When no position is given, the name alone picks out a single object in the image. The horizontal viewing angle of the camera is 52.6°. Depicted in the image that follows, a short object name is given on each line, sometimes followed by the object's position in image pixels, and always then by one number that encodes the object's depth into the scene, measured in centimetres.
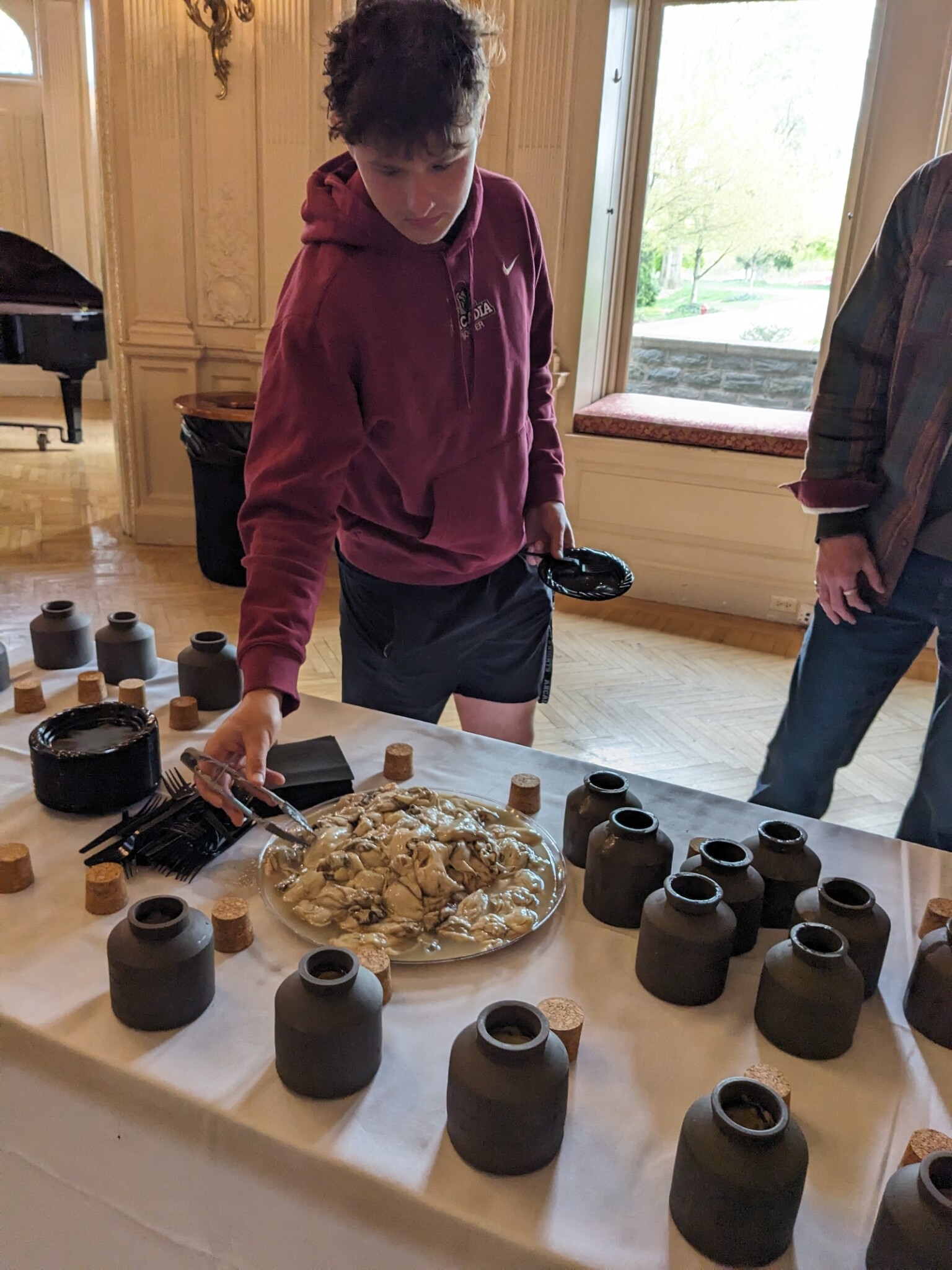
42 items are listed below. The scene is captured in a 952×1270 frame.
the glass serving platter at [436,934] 99
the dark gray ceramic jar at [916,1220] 65
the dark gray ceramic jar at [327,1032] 81
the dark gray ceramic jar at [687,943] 92
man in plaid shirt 141
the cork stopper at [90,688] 147
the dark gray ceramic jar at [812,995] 88
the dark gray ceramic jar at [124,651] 155
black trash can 388
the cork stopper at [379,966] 93
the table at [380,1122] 74
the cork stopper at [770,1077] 82
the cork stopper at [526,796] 125
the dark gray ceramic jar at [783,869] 106
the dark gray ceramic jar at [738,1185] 68
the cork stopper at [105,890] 104
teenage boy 106
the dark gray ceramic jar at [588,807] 114
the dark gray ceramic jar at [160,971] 88
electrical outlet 396
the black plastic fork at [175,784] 124
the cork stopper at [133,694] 145
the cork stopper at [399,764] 132
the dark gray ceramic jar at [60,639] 159
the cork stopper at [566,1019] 86
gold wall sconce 388
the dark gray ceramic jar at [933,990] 91
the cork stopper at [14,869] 106
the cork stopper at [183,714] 142
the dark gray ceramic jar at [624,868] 104
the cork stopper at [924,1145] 76
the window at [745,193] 379
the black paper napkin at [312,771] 124
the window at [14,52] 719
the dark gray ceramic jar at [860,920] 95
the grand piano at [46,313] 524
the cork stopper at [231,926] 99
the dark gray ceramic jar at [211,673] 147
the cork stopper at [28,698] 144
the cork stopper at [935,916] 104
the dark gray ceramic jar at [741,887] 101
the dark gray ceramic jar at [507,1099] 74
